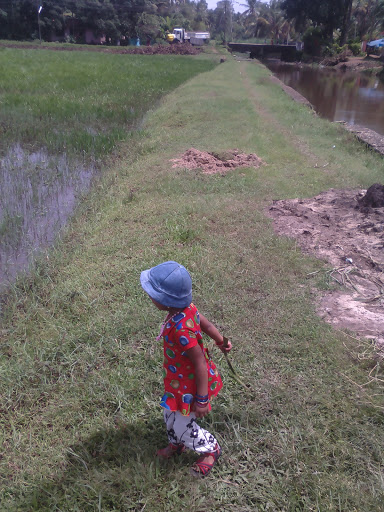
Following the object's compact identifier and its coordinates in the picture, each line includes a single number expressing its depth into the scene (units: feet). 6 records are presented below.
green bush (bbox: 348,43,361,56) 126.93
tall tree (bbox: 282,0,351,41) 121.80
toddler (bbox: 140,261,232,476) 5.46
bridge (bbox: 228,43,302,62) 143.09
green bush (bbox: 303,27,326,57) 134.00
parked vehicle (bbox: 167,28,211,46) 159.01
